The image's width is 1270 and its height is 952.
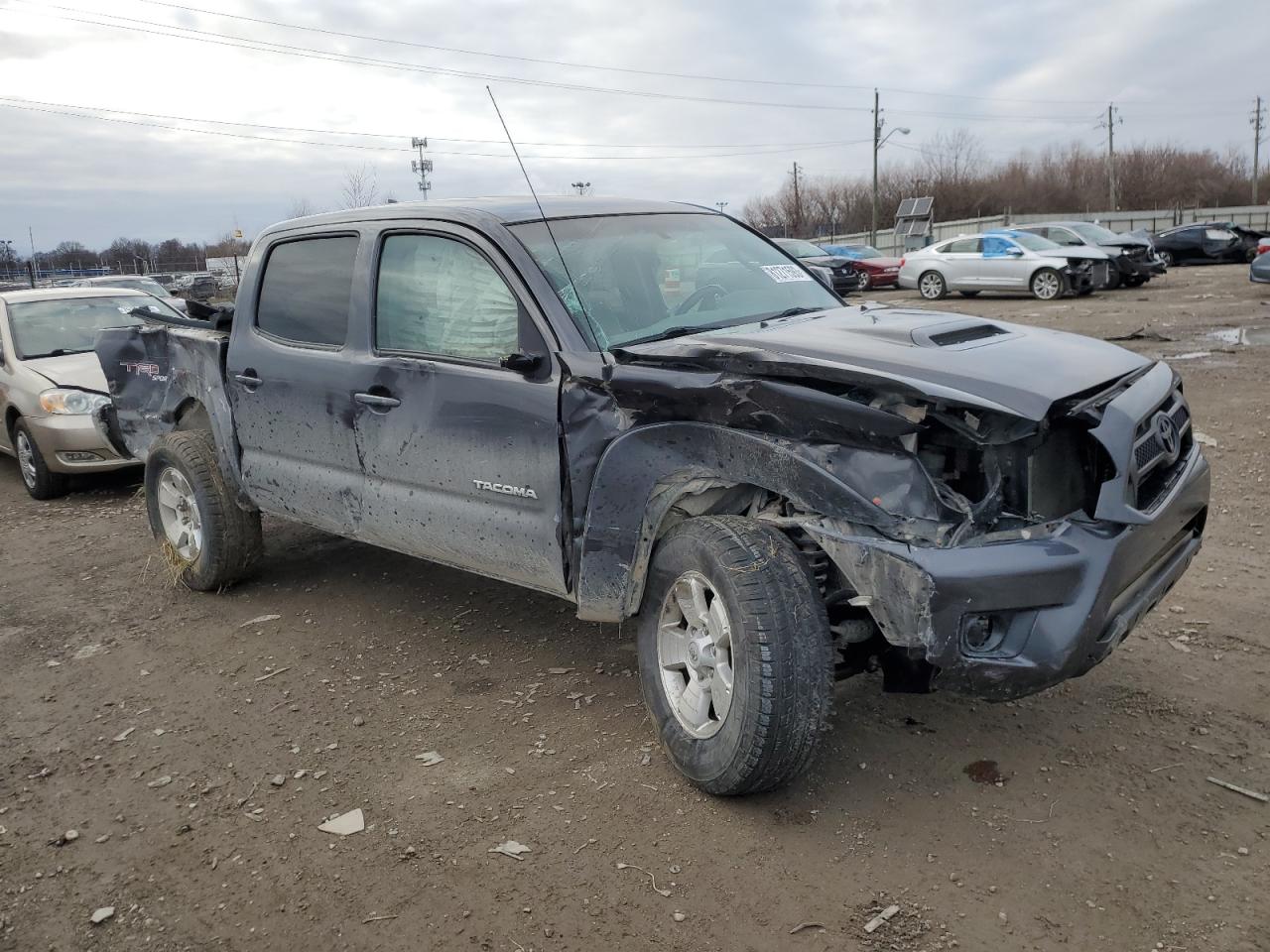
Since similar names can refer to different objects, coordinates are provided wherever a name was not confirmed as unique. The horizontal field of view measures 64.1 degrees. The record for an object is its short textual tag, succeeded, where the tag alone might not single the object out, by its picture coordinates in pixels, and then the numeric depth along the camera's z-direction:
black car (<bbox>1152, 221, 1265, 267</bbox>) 29.34
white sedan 19.73
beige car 7.93
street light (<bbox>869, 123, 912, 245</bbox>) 51.72
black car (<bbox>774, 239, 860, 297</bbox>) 22.64
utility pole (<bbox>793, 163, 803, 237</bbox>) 66.12
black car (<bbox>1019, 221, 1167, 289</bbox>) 21.08
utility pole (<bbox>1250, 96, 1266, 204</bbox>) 68.22
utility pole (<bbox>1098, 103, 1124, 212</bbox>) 66.44
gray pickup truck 2.83
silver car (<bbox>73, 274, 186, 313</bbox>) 16.64
